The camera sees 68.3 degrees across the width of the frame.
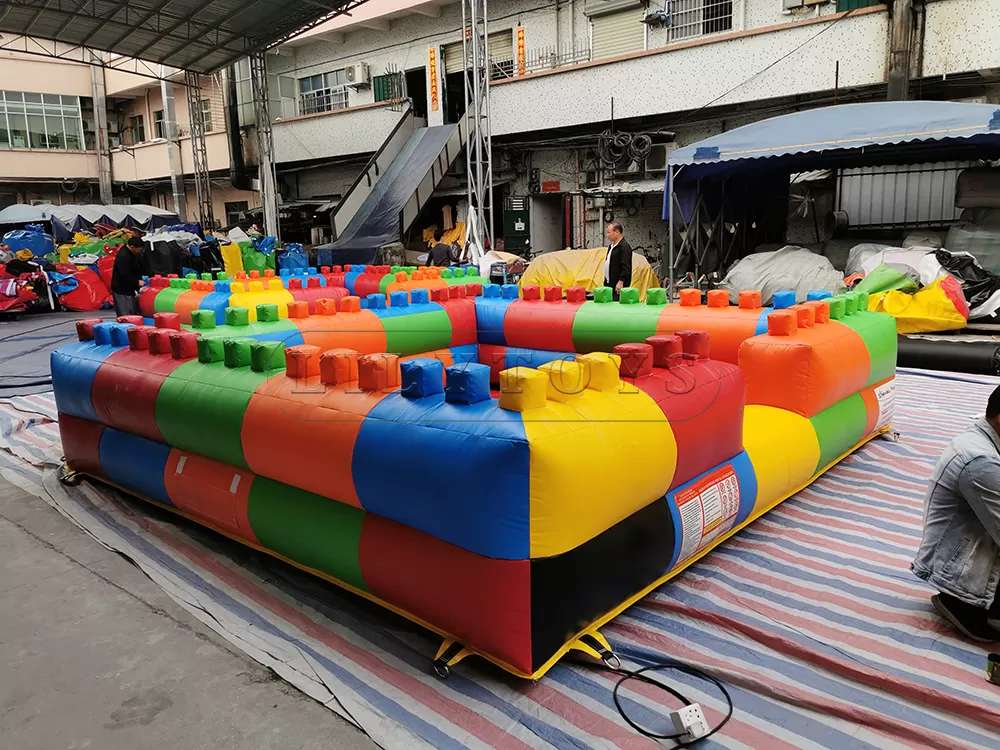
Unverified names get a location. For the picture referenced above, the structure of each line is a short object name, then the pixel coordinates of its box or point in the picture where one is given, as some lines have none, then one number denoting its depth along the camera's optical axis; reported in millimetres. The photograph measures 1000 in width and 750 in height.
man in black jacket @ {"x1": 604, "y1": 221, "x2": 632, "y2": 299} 6172
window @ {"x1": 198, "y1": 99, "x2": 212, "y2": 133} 20725
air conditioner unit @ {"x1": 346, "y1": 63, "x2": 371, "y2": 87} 16625
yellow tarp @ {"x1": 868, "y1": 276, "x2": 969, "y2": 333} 6844
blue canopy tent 7324
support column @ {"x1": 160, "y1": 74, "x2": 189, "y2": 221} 21109
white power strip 1950
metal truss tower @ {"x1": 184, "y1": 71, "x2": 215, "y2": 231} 19469
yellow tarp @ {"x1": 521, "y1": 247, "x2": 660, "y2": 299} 10109
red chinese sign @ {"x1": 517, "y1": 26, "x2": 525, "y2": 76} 14094
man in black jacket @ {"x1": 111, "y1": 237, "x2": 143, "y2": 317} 7945
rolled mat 6020
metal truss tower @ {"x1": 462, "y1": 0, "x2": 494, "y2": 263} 11352
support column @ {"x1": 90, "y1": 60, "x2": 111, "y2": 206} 23562
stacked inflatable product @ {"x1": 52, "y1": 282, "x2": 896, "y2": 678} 2119
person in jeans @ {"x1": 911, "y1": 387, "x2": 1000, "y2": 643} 2193
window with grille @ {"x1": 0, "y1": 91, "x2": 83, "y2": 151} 22688
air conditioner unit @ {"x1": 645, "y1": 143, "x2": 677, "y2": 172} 12598
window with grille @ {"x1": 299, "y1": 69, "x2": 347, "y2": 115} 17609
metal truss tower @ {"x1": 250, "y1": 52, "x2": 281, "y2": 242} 15055
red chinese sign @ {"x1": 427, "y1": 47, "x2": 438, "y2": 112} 15328
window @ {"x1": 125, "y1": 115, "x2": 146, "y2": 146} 24344
